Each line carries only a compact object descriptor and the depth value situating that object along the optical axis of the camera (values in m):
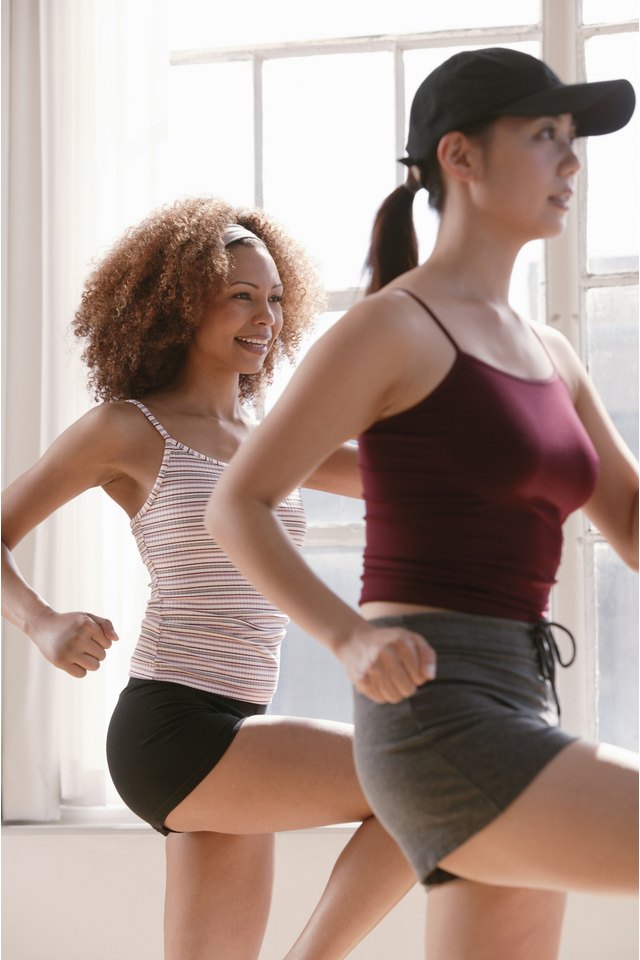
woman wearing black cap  2.47
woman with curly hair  3.15
